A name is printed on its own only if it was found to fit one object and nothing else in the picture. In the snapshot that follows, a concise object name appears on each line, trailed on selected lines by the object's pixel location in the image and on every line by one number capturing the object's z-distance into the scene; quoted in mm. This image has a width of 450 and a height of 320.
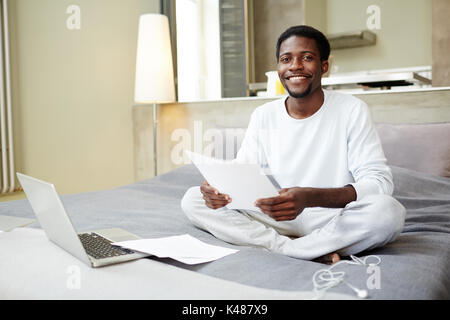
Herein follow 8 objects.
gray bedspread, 952
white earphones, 815
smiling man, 1184
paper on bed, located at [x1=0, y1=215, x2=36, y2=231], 1356
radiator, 2723
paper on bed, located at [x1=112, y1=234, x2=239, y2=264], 1077
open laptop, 988
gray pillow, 2016
